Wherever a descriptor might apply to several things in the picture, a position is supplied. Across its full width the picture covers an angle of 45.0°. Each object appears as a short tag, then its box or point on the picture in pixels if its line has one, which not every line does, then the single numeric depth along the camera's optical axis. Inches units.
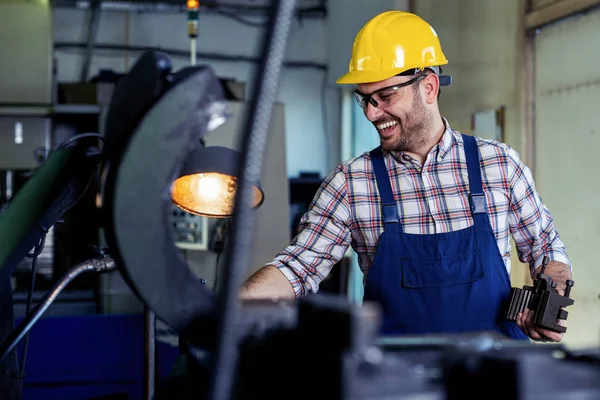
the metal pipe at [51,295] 33.4
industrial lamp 41.1
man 66.7
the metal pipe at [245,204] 20.7
